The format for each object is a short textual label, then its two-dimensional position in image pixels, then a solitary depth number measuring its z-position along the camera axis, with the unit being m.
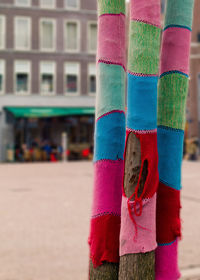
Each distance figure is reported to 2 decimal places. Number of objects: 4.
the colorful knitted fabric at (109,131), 2.24
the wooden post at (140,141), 2.08
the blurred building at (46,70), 28.38
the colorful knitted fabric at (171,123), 2.32
